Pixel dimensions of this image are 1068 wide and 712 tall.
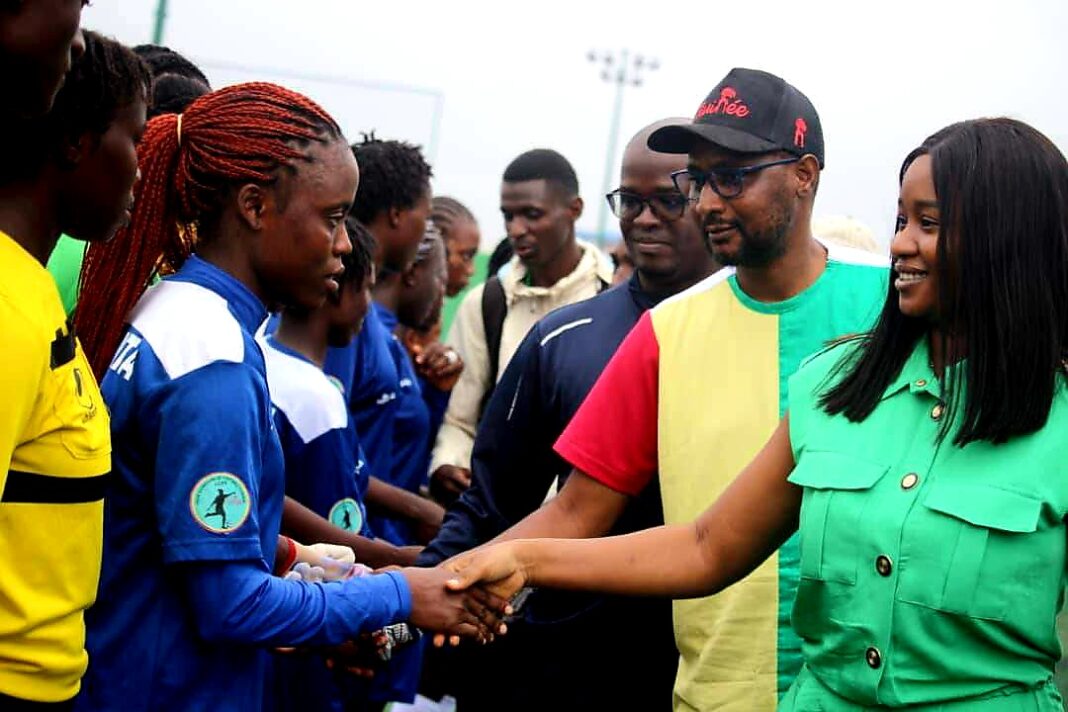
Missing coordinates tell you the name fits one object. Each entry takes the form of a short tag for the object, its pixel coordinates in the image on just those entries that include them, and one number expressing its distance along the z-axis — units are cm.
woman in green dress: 278
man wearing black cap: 382
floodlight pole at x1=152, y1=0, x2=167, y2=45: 1100
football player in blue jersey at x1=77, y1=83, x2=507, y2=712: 301
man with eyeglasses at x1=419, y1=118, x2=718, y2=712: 450
